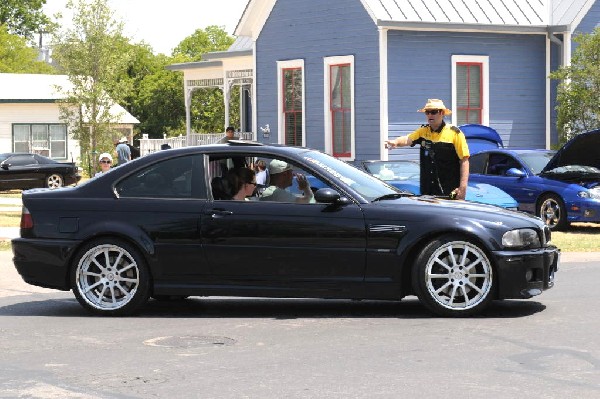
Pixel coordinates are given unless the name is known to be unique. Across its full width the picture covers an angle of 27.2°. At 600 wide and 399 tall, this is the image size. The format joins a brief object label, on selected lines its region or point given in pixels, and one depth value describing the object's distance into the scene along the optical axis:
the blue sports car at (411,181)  19.45
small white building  59.06
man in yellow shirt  12.59
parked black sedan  41.31
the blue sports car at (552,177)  20.02
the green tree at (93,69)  46.62
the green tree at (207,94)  78.81
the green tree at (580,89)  26.66
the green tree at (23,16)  102.56
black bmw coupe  10.09
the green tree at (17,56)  92.31
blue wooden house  27.83
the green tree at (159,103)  88.62
